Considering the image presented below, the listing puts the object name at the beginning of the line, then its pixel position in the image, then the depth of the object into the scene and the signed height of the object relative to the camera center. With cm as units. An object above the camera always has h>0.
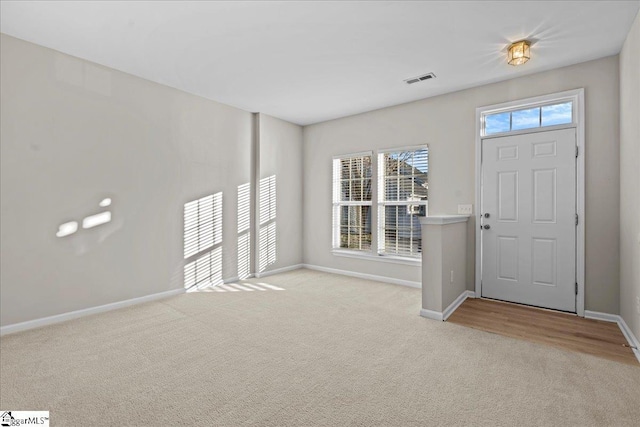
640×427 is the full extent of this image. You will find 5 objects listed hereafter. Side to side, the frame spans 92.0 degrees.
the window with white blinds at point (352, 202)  524 +13
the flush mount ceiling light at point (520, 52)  299 +154
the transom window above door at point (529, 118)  352 +110
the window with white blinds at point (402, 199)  461 +16
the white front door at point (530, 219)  347 -12
